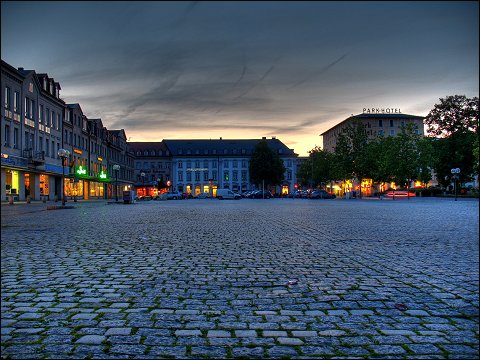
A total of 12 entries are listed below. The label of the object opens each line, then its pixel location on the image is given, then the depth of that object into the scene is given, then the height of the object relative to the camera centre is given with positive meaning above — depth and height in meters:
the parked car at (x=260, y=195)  84.94 -1.23
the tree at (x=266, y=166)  106.88 +5.49
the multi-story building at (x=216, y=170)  123.50 +5.58
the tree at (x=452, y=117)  66.94 +10.59
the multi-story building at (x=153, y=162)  124.25 +8.13
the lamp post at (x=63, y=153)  31.19 +2.79
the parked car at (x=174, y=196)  78.44 -0.99
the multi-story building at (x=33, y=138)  37.03 +5.24
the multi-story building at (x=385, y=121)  121.75 +18.07
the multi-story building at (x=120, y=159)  76.75 +6.27
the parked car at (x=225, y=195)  79.06 -1.01
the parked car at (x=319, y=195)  73.44 -1.25
